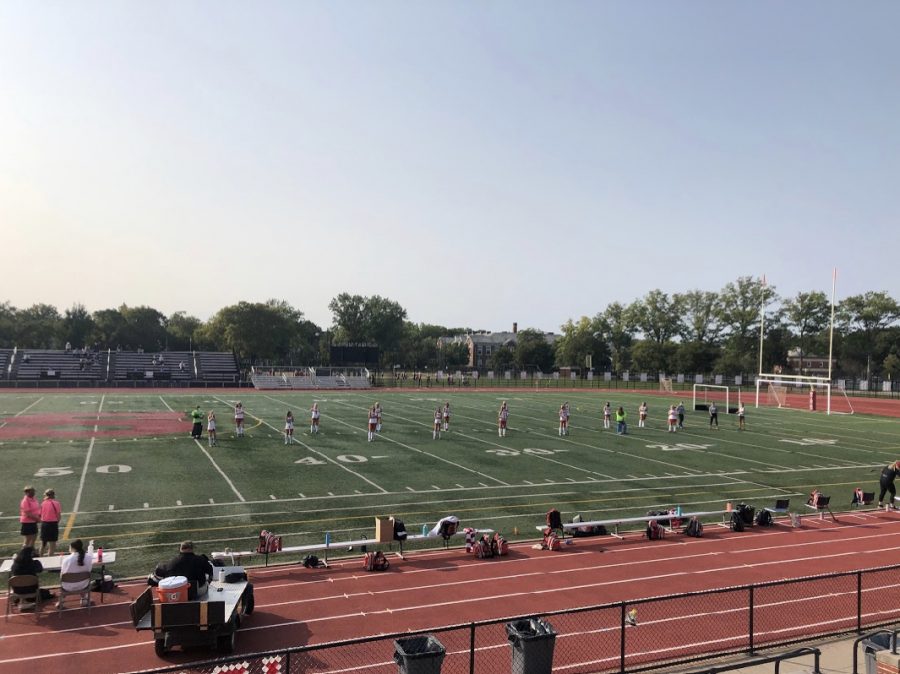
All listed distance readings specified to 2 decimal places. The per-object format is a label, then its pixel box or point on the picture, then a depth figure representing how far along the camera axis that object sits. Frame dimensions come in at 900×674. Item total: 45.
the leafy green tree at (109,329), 118.44
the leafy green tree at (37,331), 111.94
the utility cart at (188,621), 9.02
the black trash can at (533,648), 8.01
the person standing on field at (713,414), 37.84
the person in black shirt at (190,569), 9.51
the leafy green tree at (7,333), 109.75
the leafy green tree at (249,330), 99.69
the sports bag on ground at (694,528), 16.14
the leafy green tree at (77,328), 115.50
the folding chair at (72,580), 10.73
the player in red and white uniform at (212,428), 28.25
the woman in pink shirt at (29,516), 13.27
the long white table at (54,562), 11.57
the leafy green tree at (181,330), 129.88
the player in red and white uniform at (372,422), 29.84
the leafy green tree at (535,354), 130.25
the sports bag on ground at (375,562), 13.15
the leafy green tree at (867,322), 100.88
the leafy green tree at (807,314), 105.81
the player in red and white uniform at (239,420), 30.55
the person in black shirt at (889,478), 19.25
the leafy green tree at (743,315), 103.31
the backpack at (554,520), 15.09
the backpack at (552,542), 14.73
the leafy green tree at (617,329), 121.94
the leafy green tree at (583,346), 123.56
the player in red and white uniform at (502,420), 32.28
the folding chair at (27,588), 10.59
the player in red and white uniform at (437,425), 31.16
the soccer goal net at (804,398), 51.34
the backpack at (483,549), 14.03
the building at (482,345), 181.75
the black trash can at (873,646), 7.93
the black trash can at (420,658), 7.43
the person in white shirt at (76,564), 10.73
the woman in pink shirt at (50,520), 13.39
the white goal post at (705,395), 58.63
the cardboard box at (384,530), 14.09
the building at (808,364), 107.94
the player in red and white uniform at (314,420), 31.71
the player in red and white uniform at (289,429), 28.81
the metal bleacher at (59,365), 70.19
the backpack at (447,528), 14.72
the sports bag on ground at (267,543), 13.13
